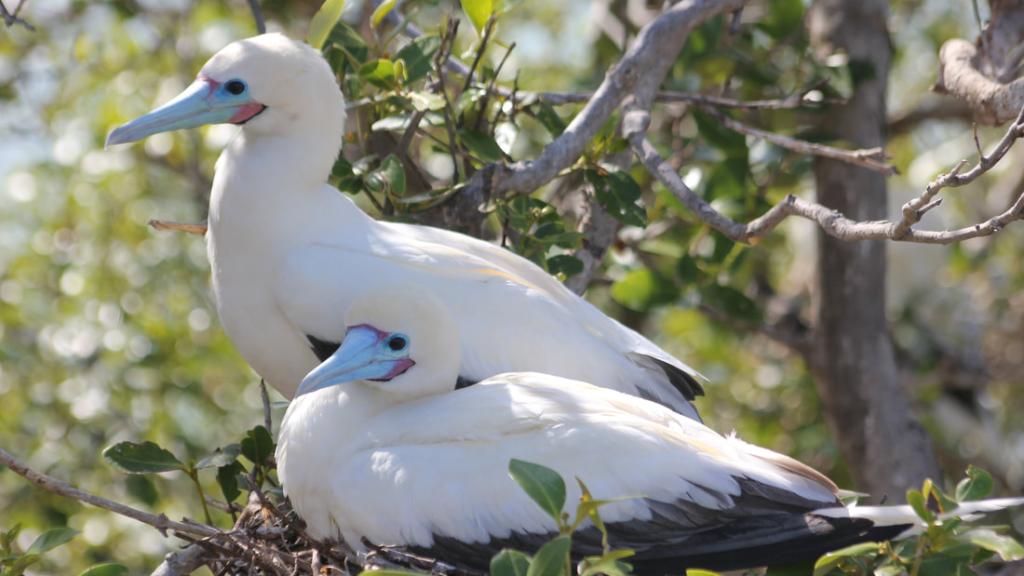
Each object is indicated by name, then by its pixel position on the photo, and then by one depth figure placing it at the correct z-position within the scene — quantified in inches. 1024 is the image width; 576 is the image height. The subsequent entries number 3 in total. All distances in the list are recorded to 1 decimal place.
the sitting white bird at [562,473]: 247.8
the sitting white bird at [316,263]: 291.4
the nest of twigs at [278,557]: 248.8
